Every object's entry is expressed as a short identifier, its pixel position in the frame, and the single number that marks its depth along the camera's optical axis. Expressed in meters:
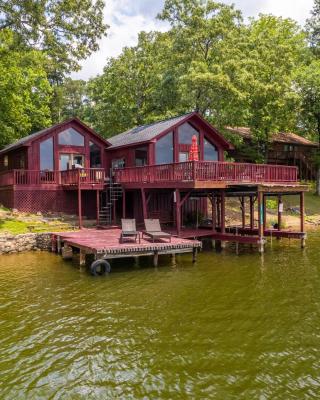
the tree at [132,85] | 37.81
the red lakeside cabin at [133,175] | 20.08
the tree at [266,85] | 32.03
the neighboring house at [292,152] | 42.83
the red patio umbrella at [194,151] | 20.50
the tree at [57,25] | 22.06
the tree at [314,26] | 51.09
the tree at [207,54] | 29.84
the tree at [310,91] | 36.62
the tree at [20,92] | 26.23
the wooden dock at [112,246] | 14.58
